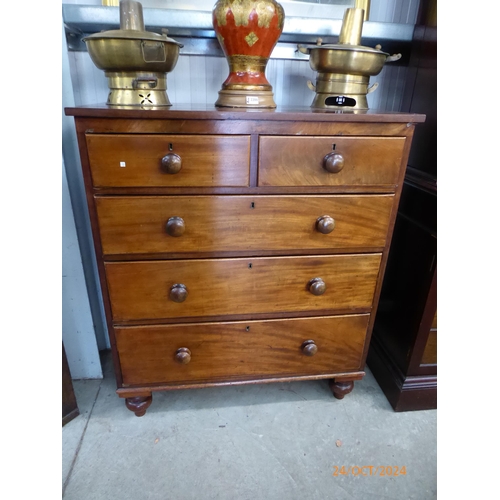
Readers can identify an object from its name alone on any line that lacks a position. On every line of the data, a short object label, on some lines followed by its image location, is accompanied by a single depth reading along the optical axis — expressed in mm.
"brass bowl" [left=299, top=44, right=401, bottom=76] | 1098
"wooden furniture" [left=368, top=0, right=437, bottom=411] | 1249
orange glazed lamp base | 1004
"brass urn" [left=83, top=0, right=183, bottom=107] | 983
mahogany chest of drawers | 974
